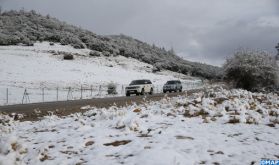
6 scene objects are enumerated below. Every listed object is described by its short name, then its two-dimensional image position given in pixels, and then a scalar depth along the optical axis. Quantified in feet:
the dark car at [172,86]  157.99
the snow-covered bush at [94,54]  342.03
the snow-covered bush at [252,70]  102.12
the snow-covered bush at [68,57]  287.65
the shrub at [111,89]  155.03
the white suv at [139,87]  129.49
